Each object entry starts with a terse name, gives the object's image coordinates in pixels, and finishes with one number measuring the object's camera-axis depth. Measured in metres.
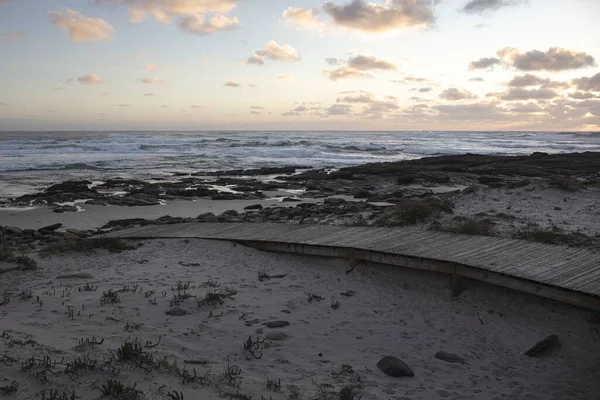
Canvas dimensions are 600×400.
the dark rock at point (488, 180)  21.97
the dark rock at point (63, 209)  15.74
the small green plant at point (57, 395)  3.50
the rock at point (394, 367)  4.79
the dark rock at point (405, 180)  23.12
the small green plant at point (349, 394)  4.13
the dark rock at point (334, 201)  16.19
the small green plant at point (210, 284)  7.08
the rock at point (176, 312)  5.91
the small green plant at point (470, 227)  9.16
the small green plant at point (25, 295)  6.15
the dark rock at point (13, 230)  11.85
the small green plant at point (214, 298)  6.27
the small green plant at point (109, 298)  6.11
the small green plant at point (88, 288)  6.63
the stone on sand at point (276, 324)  5.77
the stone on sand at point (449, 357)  5.18
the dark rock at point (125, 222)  13.29
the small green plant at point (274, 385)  4.23
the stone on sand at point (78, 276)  7.30
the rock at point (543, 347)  5.31
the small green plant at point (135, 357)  4.20
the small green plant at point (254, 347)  4.97
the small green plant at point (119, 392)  3.63
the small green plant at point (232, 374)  4.25
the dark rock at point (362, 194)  18.70
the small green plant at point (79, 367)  3.94
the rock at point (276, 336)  5.42
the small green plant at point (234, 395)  3.92
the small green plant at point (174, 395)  3.69
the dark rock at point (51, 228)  12.28
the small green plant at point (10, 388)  3.58
